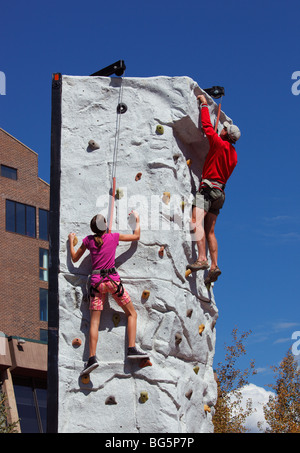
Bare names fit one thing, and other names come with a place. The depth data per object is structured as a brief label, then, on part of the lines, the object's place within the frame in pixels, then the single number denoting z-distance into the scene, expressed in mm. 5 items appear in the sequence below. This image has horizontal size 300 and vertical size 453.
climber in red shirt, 10062
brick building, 34031
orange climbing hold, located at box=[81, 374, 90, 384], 8977
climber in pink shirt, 9008
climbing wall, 8938
